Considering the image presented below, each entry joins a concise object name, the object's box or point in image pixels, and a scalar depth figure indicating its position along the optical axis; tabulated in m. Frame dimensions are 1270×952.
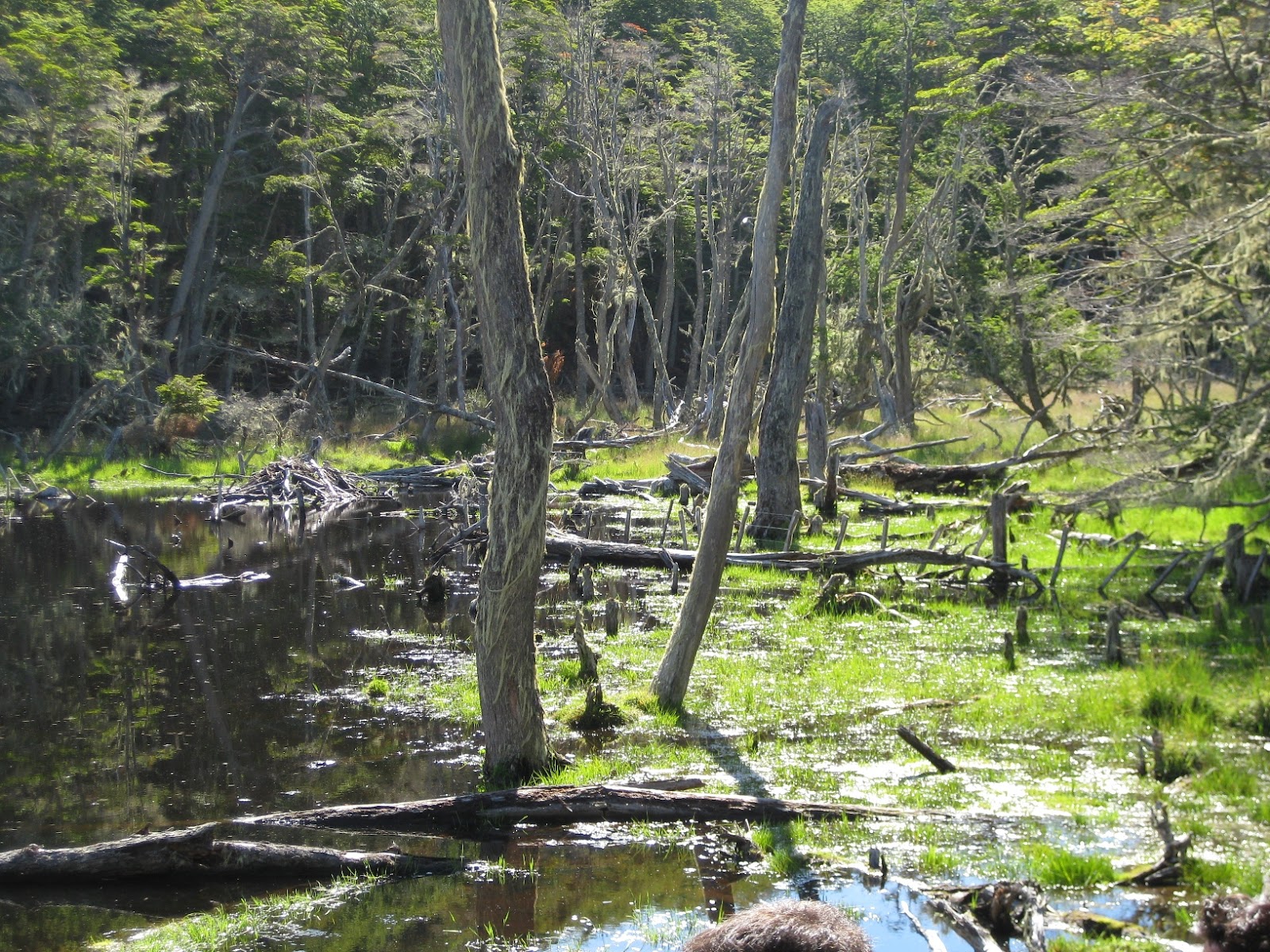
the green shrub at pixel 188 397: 35.16
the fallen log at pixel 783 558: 14.70
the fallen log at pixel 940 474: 22.33
